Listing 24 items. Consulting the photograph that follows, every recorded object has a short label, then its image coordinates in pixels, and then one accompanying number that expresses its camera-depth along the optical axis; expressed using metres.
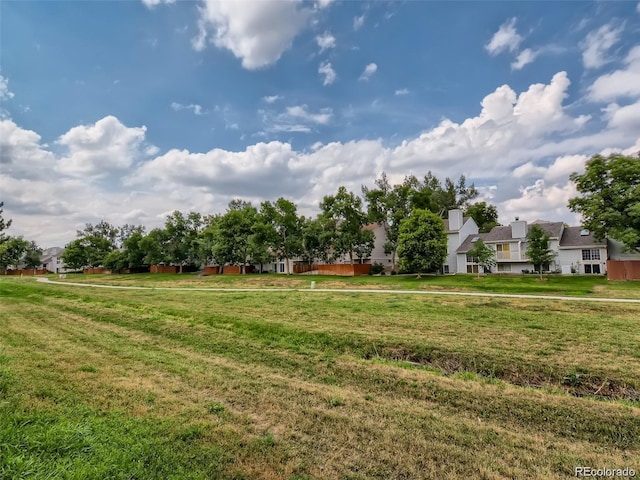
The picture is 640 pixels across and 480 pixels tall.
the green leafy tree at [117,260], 62.78
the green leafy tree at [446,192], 58.69
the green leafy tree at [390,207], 44.22
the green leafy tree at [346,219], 43.69
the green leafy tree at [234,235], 48.31
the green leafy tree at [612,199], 27.66
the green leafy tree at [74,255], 68.62
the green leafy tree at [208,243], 52.33
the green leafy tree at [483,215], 56.25
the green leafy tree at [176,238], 58.38
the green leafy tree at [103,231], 90.44
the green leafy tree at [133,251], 61.53
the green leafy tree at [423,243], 34.02
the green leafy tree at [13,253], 71.00
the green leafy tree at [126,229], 91.76
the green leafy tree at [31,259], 85.19
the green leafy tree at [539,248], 30.55
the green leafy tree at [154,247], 56.72
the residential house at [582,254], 34.44
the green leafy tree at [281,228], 46.12
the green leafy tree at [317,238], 44.47
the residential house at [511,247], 37.91
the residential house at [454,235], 43.09
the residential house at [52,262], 92.32
